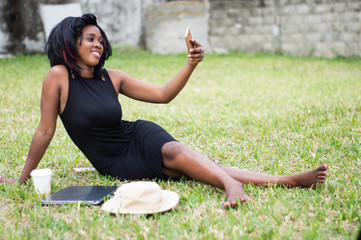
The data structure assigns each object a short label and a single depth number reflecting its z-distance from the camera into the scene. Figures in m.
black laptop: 2.71
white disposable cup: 2.82
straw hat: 2.47
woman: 2.89
